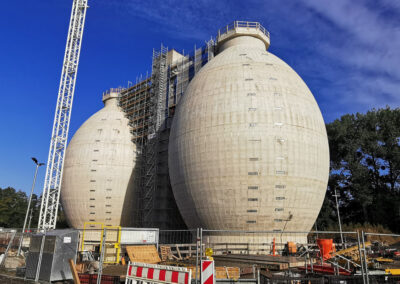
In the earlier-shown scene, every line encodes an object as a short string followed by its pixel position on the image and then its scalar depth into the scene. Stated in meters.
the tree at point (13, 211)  59.19
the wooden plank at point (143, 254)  14.69
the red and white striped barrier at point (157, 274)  6.73
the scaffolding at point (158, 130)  33.75
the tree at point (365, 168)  37.88
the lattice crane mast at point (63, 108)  38.09
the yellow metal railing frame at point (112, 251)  17.18
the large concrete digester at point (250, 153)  21.75
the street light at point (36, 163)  30.02
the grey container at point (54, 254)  10.88
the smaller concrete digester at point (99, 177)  36.88
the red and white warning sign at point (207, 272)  6.71
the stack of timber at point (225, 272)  10.75
